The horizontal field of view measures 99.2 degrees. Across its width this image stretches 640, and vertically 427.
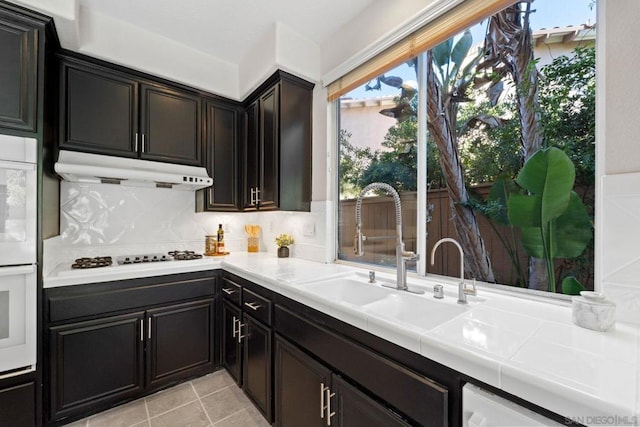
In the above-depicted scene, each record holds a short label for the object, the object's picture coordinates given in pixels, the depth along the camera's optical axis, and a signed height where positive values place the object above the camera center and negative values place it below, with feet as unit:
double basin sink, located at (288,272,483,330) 4.01 -1.45
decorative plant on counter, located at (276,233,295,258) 7.92 -0.91
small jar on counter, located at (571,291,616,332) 2.85 -1.06
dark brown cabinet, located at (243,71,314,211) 7.01 +1.87
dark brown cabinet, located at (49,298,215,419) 5.42 -3.16
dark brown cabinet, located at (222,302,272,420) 5.37 -3.17
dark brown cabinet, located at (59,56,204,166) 6.20 +2.46
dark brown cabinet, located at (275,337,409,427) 3.33 -2.65
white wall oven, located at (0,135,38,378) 4.67 -0.72
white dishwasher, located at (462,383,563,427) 2.11 -1.63
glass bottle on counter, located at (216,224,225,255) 8.63 -0.97
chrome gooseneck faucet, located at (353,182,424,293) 4.81 -0.62
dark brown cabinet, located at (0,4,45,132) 4.79 +2.62
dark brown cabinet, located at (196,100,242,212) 8.18 +1.72
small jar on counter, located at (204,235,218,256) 8.69 -1.04
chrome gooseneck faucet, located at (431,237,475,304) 3.98 -1.18
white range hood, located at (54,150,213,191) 5.95 +0.97
